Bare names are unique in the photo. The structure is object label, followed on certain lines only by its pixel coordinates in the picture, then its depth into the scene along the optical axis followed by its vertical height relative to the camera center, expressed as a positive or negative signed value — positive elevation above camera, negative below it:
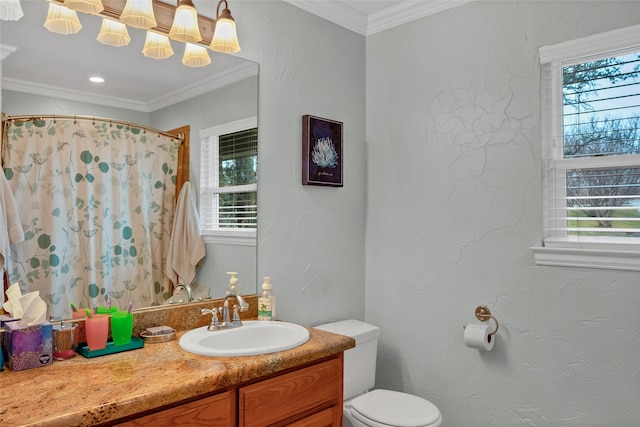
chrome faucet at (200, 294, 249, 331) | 1.94 -0.41
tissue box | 1.44 -0.40
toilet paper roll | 2.22 -0.56
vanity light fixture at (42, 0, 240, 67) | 1.70 +0.77
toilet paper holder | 2.32 -0.47
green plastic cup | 1.70 -0.40
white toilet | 2.06 -0.87
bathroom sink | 1.63 -0.47
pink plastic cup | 1.63 -0.40
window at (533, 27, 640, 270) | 1.98 +0.30
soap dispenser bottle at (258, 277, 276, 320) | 2.18 -0.39
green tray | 1.61 -0.46
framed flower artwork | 2.49 +0.37
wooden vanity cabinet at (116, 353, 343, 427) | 1.38 -0.61
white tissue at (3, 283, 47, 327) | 1.48 -0.28
